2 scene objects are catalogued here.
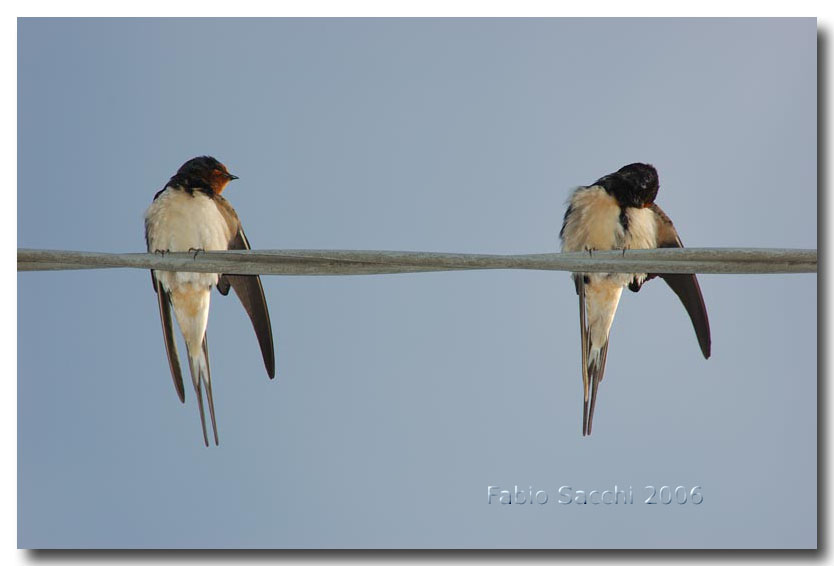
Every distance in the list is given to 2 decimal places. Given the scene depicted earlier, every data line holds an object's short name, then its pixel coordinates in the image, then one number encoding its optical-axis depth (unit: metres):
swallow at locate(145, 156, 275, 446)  5.86
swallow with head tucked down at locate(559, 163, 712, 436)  5.72
